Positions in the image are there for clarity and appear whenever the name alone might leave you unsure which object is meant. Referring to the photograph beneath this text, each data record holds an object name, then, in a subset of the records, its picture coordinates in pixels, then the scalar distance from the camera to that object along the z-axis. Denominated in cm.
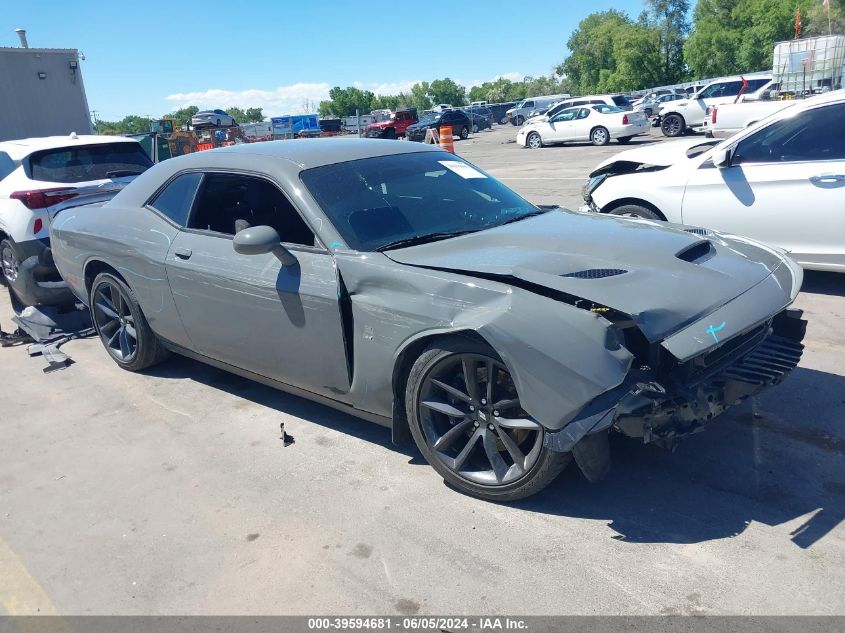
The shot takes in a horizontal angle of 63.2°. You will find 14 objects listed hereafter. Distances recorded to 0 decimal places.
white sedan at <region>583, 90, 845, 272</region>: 556
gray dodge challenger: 285
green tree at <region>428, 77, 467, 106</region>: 13612
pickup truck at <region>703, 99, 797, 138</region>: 1531
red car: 4103
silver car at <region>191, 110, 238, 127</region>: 4516
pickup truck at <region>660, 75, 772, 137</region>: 2391
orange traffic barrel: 1556
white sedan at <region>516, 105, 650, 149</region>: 2480
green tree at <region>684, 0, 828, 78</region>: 6812
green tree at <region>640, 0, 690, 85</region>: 8156
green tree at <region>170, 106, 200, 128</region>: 12486
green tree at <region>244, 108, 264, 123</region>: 13556
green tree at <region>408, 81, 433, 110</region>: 13439
